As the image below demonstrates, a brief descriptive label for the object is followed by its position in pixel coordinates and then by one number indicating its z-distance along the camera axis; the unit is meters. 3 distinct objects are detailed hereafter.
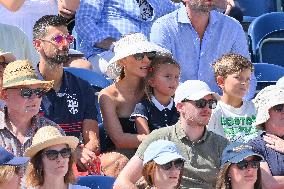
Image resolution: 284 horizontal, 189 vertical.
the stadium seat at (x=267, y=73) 15.02
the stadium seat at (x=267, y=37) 17.06
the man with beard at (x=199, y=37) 14.12
